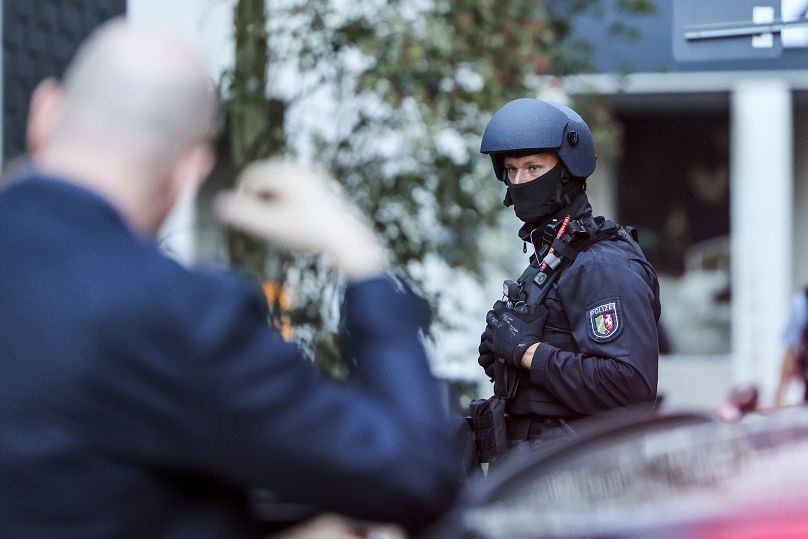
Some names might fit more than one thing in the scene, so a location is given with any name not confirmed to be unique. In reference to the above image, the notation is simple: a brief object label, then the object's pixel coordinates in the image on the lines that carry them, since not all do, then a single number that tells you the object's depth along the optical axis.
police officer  6.97
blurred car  3.67
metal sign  10.16
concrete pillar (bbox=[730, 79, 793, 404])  25.80
